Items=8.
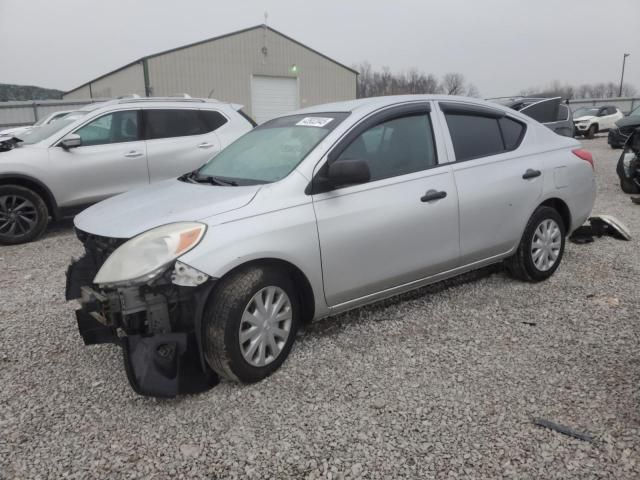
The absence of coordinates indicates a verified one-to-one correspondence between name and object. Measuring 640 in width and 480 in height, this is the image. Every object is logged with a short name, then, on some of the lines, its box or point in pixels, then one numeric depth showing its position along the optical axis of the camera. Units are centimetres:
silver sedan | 275
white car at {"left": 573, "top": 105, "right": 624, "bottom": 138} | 2272
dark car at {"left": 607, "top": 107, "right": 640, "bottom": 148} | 1086
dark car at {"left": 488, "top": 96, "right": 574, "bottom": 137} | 1116
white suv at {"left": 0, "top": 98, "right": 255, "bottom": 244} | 648
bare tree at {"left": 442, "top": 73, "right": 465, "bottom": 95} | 7127
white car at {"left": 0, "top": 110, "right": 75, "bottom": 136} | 1230
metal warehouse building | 2598
